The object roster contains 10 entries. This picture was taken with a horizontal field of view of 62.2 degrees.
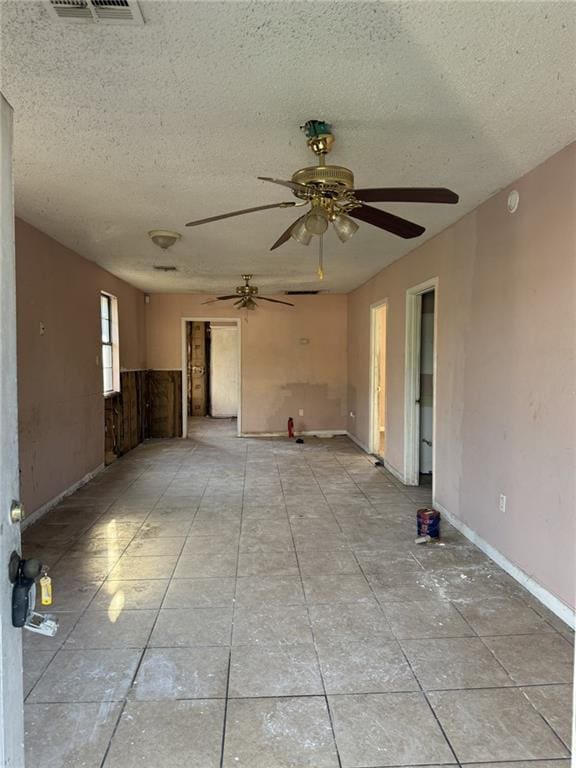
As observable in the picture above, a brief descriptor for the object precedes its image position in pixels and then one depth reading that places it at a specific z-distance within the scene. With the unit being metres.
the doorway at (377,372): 6.55
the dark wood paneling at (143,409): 6.36
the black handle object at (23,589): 1.02
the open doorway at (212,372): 10.93
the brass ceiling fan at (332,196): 2.07
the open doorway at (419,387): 4.90
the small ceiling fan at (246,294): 6.30
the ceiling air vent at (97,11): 1.41
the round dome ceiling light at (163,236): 3.99
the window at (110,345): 6.17
